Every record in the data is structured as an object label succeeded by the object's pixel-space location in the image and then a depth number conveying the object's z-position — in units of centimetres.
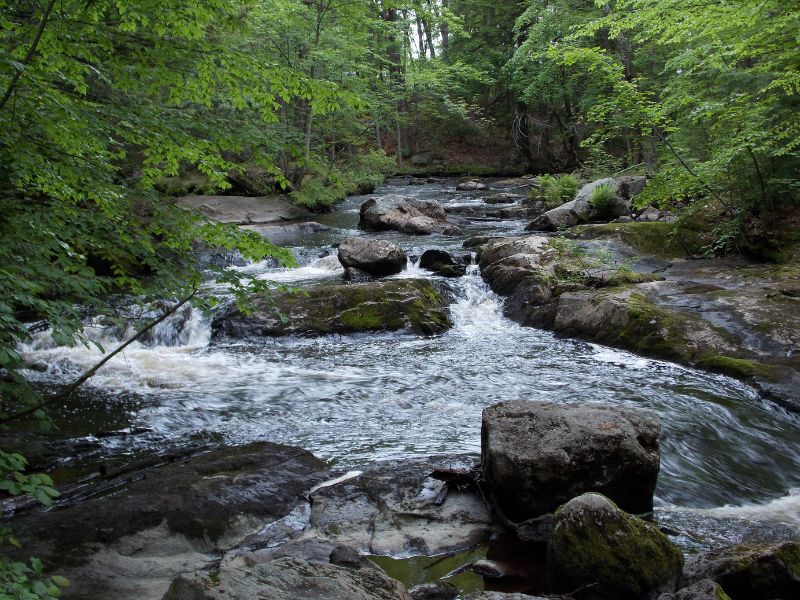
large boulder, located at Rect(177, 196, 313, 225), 1700
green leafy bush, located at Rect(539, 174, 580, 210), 1800
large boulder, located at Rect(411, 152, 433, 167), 3556
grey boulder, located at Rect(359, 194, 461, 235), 1605
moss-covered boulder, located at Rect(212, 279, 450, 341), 938
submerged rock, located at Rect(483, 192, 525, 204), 2158
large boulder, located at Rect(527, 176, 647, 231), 1464
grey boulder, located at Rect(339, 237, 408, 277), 1176
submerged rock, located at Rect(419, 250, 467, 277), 1170
